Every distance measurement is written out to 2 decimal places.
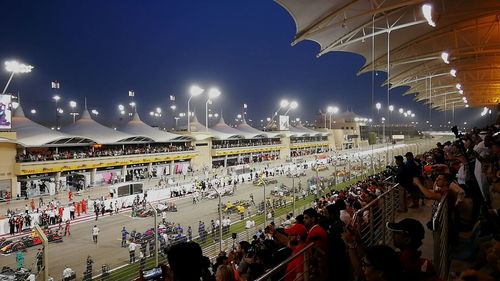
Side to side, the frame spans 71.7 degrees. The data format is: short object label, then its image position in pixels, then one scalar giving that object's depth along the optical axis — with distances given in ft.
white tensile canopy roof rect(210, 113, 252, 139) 168.02
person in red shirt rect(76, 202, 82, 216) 63.45
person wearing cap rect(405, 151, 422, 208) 23.16
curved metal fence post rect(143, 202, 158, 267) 31.77
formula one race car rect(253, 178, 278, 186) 89.46
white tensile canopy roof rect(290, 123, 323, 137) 209.42
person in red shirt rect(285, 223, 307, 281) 11.48
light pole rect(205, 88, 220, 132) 126.91
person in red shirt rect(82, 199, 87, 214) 64.39
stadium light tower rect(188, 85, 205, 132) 120.16
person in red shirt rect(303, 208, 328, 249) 11.83
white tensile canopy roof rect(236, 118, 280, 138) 179.01
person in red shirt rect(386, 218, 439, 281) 8.11
